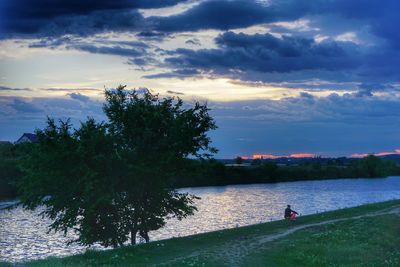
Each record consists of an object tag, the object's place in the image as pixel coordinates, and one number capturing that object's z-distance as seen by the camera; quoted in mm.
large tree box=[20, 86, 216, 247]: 28969
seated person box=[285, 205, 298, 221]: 35753
